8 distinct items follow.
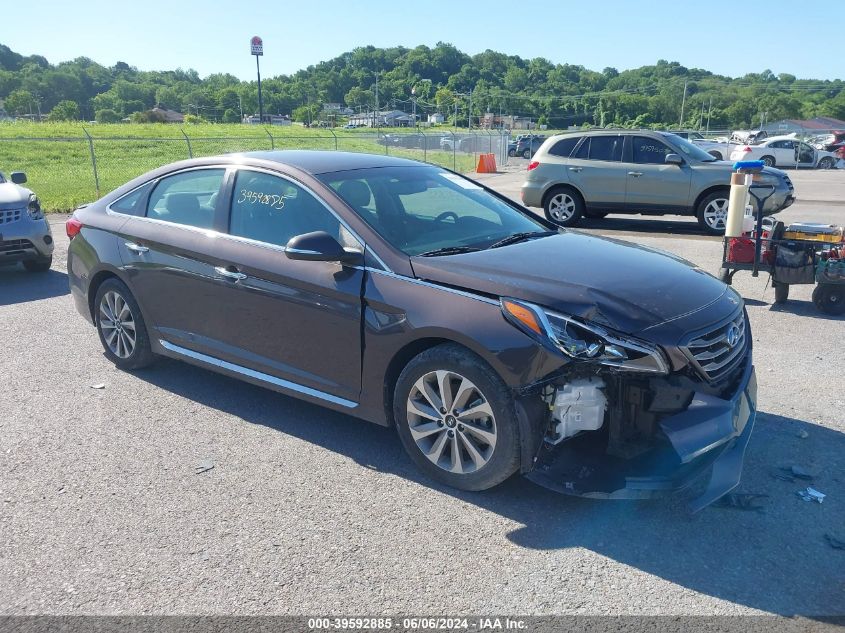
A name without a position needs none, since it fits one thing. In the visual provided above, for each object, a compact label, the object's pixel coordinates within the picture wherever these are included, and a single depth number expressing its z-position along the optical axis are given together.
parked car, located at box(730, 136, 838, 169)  34.03
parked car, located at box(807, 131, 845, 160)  37.73
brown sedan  3.41
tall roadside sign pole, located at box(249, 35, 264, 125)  91.31
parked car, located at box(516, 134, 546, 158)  46.81
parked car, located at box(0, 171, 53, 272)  8.88
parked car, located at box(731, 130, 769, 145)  45.91
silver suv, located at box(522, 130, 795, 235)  12.79
